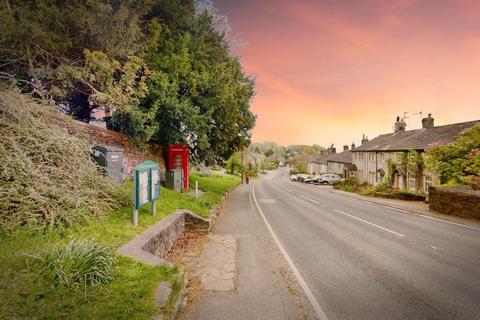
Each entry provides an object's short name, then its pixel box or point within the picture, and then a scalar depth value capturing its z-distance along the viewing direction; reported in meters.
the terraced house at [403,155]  27.72
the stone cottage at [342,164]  48.94
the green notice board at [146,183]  8.15
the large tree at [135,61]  12.20
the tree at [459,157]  19.50
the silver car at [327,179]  48.34
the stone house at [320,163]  71.12
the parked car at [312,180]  48.75
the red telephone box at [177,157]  18.87
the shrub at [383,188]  27.95
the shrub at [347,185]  33.14
